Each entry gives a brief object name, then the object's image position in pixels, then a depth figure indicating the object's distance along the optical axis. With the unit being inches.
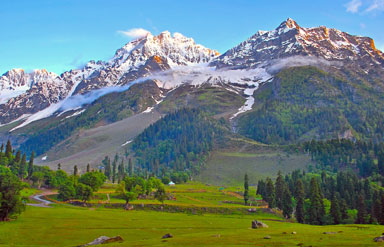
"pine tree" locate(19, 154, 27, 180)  7249.0
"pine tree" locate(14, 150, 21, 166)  7741.1
